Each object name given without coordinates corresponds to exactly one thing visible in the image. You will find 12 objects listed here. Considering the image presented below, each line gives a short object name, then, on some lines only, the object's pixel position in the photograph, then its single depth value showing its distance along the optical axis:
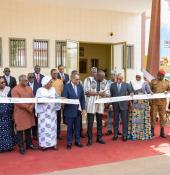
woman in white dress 4.57
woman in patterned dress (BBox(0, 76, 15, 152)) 4.45
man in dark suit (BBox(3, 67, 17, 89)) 5.62
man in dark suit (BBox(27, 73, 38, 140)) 5.24
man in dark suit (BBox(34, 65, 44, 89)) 5.47
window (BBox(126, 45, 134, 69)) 9.02
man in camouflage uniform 5.47
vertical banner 6.32
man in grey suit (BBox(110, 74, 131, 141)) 5.20
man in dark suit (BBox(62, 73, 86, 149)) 4.71
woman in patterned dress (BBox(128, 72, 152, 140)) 5.30
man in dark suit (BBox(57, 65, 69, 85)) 5.73
